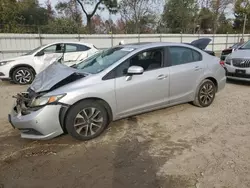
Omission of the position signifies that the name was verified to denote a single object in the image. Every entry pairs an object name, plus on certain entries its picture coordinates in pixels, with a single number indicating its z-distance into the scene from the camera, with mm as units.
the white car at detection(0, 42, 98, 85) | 7500
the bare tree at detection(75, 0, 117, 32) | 20906
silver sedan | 3246
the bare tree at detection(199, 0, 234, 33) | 27922
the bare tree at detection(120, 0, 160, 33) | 22812
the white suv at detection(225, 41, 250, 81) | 6566
